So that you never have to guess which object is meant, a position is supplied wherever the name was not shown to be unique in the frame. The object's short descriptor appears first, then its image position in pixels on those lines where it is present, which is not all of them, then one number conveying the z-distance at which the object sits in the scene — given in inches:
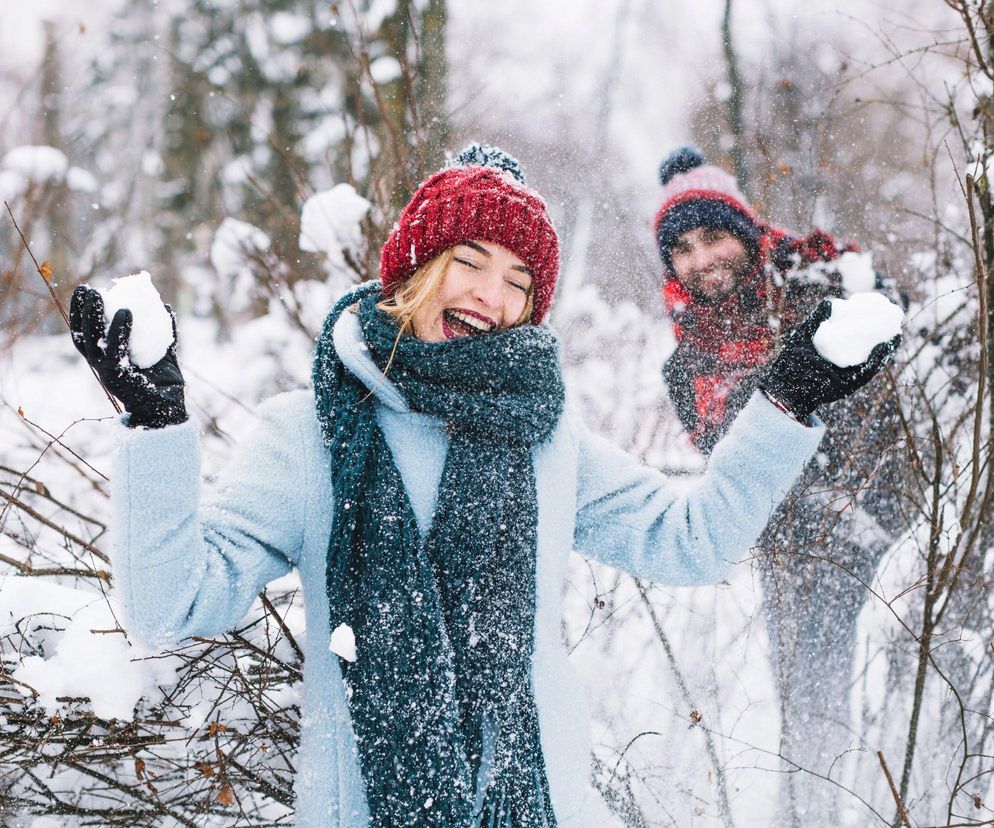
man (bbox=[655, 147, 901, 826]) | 93.4
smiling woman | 47.9
